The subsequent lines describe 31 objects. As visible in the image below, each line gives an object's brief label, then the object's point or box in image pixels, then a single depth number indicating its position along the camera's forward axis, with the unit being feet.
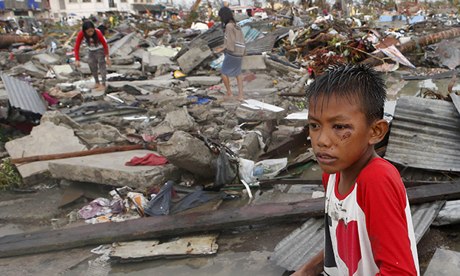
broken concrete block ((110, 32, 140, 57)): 46.37
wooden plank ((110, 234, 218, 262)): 9.82
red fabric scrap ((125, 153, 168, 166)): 14.21
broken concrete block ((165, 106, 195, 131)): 18.86
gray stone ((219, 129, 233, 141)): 17.48
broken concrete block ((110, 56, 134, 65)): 41.27
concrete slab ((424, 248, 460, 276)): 7.74
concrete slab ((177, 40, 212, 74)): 37.47
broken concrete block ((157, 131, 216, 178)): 12.80
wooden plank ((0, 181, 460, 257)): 10.37
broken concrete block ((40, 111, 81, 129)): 18.94
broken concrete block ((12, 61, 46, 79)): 37.58
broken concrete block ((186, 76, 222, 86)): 32.22
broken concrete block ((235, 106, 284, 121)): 19.86
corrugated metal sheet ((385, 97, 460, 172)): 12.53
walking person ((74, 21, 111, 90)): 28.32
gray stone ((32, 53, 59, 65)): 42.47
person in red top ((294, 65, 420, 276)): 3.66
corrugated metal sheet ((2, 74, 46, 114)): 20.08
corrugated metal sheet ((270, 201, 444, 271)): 8.95
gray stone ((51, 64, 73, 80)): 37.18
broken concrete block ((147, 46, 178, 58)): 45.03
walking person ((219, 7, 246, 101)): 24.09
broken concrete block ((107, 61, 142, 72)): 38.52
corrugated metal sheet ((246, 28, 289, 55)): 43.91
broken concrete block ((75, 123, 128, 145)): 18.03
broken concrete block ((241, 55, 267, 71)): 35.65
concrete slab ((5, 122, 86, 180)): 16.80
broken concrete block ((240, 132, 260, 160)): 15.82
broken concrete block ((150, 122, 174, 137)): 18.38
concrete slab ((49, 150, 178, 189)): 13.35
